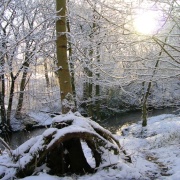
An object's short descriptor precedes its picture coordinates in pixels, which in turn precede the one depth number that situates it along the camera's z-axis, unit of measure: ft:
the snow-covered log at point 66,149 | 13.88
